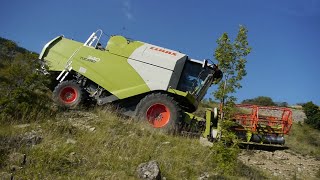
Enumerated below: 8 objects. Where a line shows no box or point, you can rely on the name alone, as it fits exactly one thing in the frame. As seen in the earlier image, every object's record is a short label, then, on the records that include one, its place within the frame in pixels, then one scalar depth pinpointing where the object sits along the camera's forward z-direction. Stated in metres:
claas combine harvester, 7.33
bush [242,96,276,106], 27.15
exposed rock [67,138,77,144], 5.07
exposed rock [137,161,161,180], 4.32
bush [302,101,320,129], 20.20
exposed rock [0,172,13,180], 3.78
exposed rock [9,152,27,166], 4.18
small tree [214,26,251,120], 5.64
